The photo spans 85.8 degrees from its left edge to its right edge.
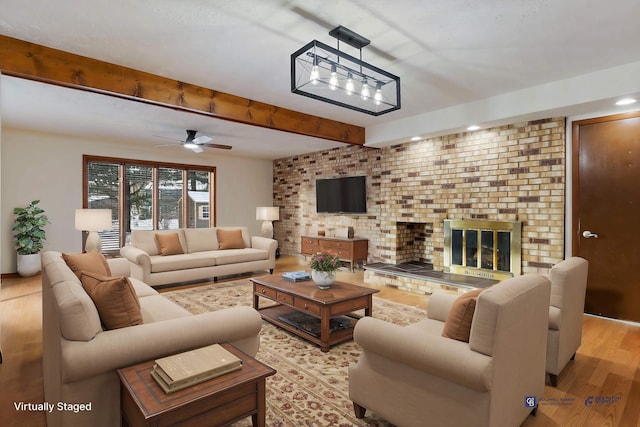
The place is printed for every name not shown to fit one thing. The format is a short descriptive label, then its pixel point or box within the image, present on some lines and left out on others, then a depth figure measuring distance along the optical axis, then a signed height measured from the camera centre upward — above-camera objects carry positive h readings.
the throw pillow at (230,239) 6.00 -0.49
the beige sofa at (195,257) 4.85 -0.71
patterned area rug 1.98 -1.19
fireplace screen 4.36 -0.53
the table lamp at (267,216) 7.00 -0.11
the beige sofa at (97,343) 1.52 -0.64
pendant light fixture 2.40 +1.32
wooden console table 6.20 -0.69
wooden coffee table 2.96 -0.86
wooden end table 1.30 -0.74
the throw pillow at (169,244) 5.36 -0.51
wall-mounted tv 6.46 +0.30
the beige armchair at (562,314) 2.31 -0.73
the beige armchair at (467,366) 1.48 -0.74
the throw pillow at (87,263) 2.49 -0.39
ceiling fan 5.33 +1.11
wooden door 3.61 -0.02
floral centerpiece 3.36 -0.58
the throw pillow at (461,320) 1.66 -0.54
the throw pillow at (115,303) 1.77 -0.47
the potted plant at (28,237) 5.55 -0.39
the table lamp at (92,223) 4.34 -0.13
